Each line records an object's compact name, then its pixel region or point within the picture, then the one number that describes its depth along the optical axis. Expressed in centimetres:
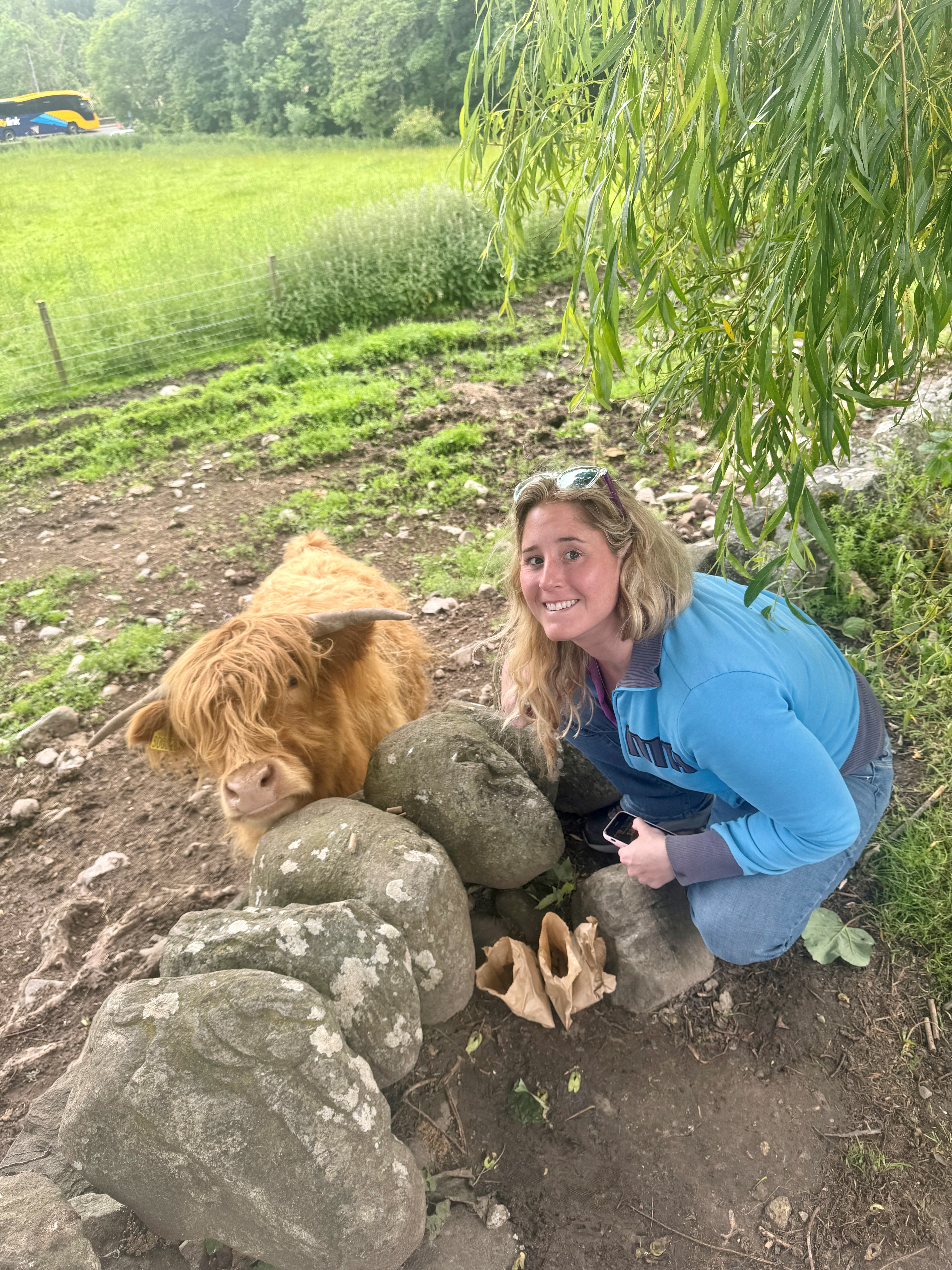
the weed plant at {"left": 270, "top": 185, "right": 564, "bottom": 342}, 1131
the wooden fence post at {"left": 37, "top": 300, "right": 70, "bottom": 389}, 1020
